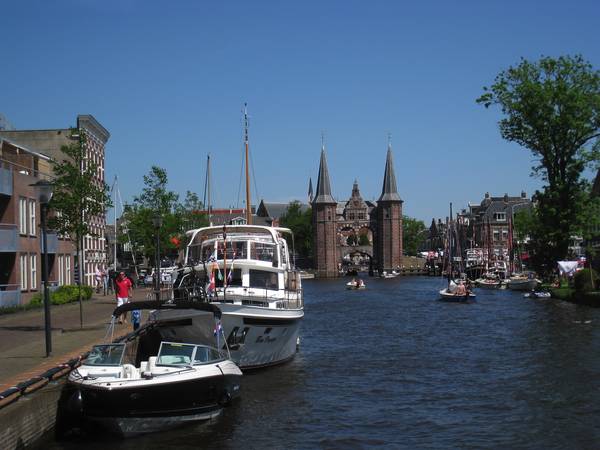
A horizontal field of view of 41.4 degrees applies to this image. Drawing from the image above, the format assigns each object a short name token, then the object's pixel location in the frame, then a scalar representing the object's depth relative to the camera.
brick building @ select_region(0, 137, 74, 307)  40.31
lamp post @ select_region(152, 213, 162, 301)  34.09
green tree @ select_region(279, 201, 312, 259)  196.12
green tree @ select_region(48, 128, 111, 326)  33.69
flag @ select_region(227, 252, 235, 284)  26.02
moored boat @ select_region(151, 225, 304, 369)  23.34
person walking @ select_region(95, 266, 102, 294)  62.37
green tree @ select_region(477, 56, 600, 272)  58.41
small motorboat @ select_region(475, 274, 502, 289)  91.50
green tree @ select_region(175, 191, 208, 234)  70.31
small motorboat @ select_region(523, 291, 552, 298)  66.14
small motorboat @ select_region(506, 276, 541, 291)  80.24
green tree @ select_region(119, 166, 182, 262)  59.44
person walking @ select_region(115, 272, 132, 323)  29.56
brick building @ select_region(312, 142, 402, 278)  173.38
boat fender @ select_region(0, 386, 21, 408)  15.09
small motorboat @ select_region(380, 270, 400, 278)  158.43
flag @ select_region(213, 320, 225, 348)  20.75
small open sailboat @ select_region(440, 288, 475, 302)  66.06
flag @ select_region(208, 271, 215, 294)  24.33
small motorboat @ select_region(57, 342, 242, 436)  16.58
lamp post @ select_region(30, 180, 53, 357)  22.52
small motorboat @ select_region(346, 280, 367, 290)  102.69
